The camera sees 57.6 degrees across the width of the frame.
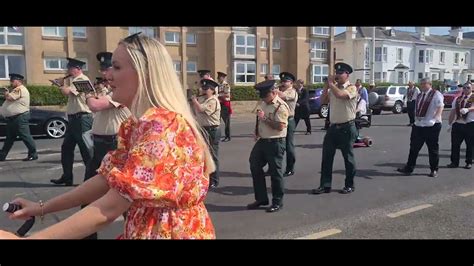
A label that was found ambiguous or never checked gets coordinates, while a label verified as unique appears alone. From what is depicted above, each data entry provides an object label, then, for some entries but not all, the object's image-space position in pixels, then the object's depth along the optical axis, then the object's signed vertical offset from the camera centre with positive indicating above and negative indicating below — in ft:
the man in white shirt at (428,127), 25.41 -2.36
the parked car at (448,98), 88.74 -2.12
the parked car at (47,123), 41.68 -3.32
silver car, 78.63 -2.03
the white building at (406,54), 179.52 +15.00
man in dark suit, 44.60 -1.96
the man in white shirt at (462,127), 28.17 -2.58
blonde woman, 5.09 -0.94
